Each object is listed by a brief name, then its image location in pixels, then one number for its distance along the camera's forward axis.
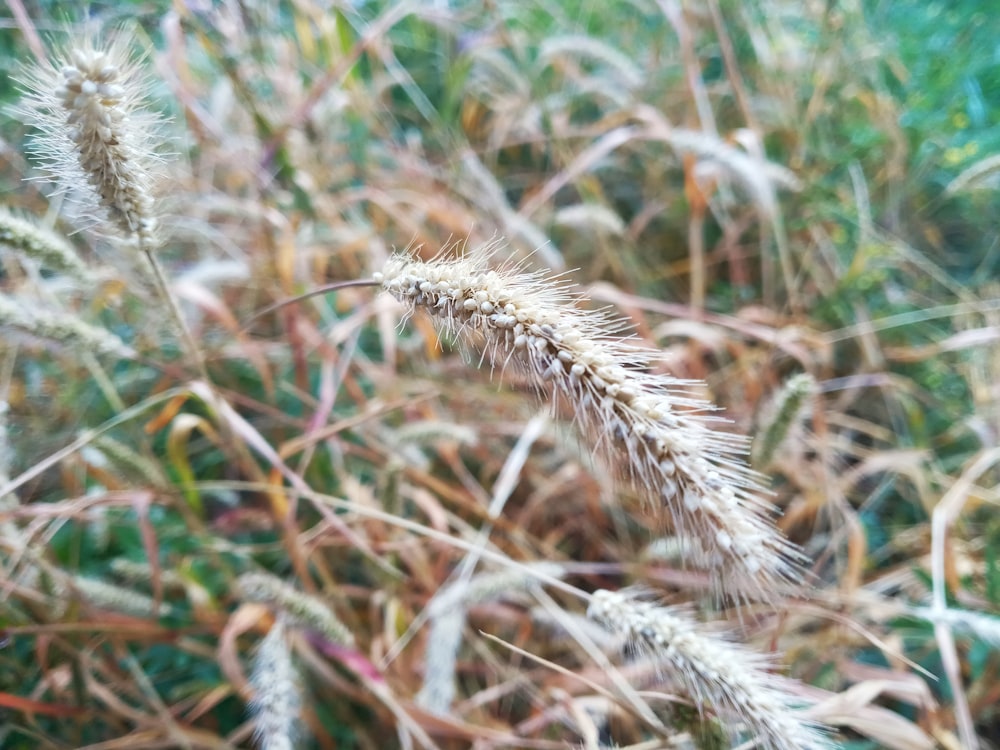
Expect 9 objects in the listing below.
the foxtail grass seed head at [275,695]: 0.21
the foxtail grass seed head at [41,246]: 0.21
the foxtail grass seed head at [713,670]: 0.17
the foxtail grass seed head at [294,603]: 0.24
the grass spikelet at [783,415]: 0.24
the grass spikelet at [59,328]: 0.22
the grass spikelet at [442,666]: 0.26
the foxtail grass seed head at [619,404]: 0.17
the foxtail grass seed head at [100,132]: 0.17
